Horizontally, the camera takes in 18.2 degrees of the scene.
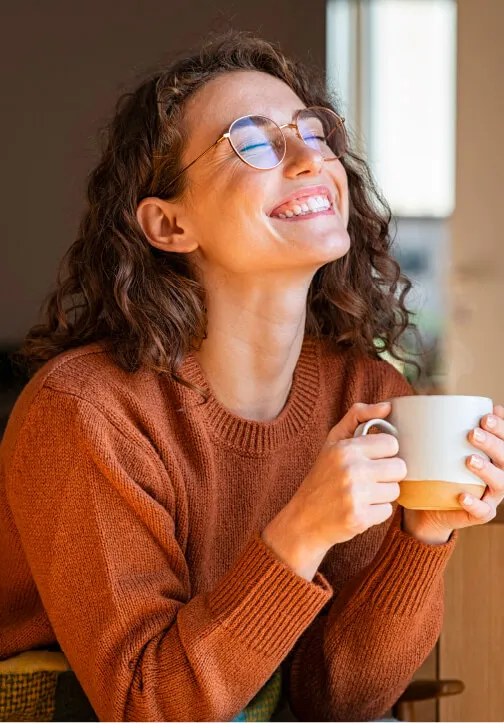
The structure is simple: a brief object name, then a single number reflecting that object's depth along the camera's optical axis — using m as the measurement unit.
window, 4.38
